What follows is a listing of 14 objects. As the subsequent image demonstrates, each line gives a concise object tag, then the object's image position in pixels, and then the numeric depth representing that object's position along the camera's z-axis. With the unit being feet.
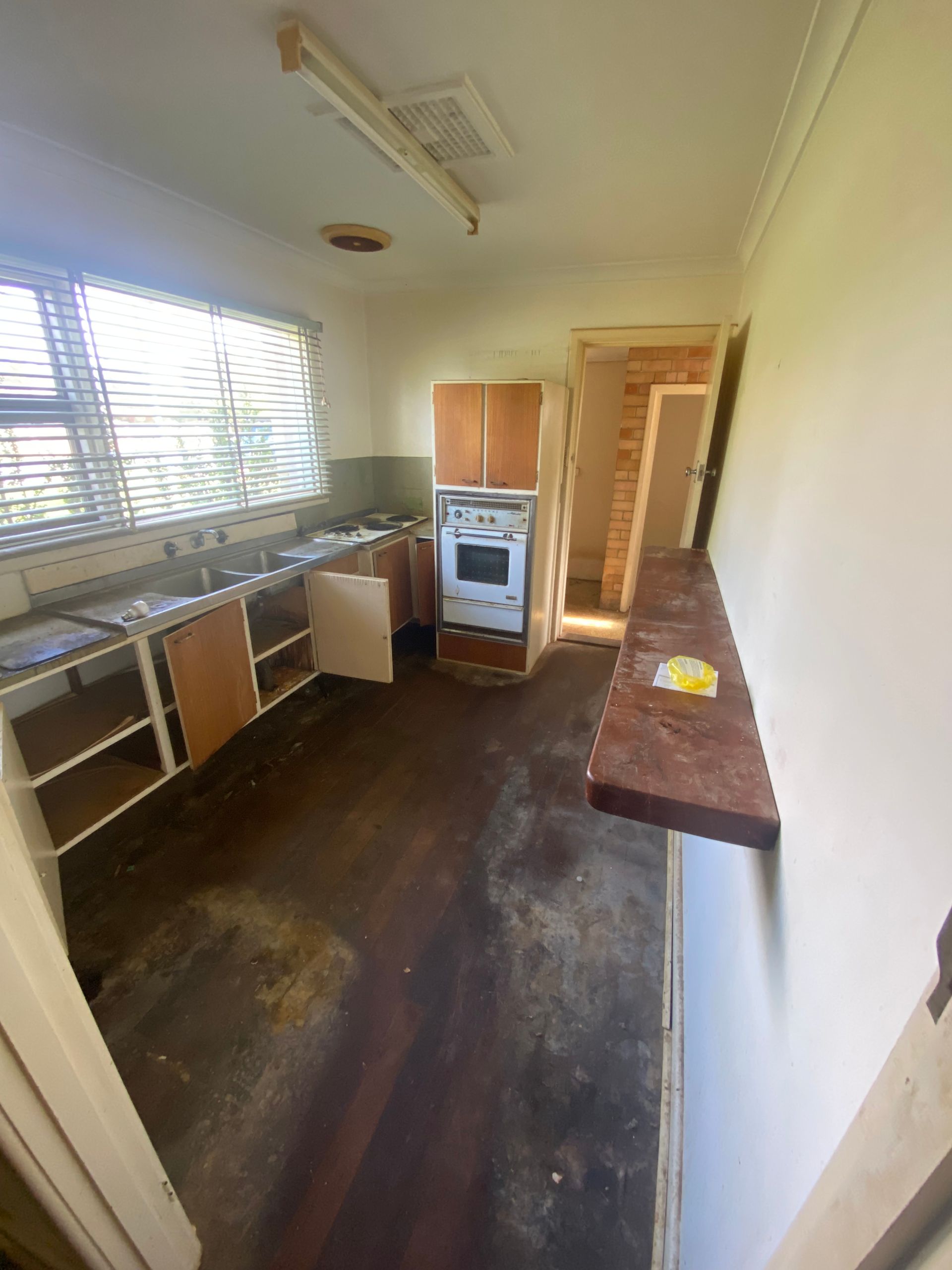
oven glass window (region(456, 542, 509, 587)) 10.79
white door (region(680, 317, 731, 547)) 8.48
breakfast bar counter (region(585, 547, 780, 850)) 2.87
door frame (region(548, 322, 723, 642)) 9.91
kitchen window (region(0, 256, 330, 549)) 6.29
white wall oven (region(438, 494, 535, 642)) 10.37
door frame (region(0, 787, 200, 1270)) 2.10
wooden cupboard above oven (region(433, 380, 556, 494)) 9.55
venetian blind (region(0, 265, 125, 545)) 6.11
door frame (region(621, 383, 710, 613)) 13.26
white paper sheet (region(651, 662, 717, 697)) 4.11
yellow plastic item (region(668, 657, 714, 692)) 4.19
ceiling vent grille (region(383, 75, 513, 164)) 4.87
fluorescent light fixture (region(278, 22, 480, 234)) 4.09
